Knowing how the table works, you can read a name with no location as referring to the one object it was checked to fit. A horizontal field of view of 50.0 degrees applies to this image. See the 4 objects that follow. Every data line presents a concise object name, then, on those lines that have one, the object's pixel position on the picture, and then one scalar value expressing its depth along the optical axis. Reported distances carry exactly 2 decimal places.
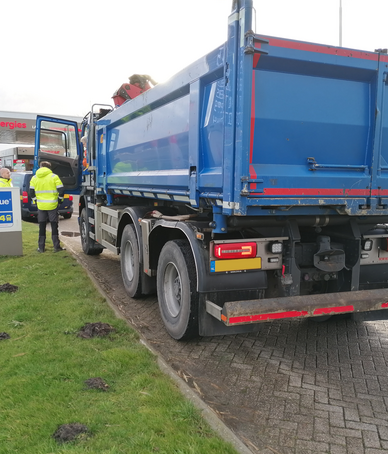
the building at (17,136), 28.36
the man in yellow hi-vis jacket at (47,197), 8.22
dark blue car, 14.58
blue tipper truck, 3.12
